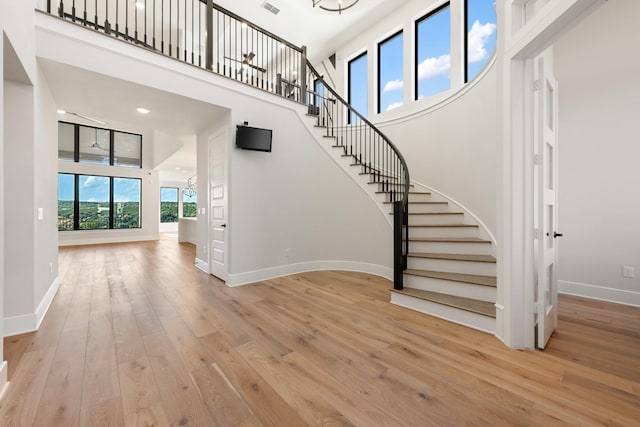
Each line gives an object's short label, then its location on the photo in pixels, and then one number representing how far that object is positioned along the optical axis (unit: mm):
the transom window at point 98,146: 8109
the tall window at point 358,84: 6777
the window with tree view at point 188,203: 15258
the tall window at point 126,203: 9016
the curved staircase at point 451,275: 2550
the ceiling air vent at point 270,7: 5762
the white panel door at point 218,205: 4043
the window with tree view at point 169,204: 15062
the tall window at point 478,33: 4586
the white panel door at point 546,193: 2061
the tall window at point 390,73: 6055
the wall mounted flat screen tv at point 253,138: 3768
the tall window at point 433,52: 5180
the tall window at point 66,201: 8062
